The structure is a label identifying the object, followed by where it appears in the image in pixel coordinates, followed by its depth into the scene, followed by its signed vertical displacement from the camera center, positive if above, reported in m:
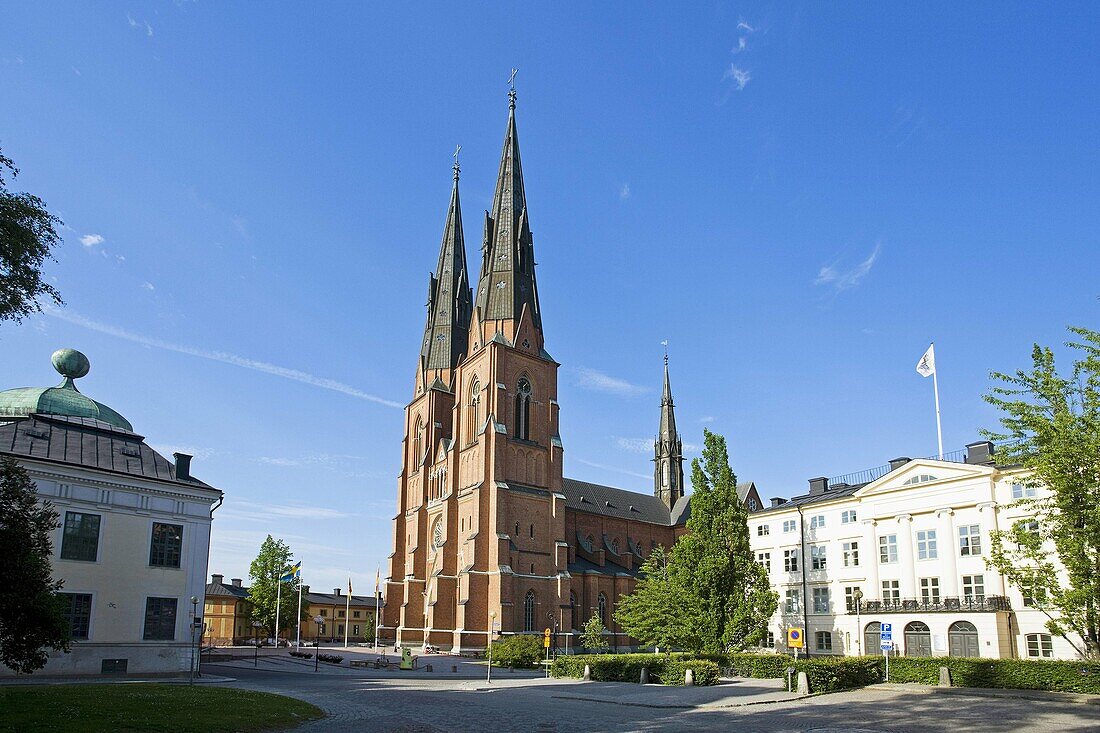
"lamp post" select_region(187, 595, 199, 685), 37.38 -3.04
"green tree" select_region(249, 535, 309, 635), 72.62 -3.43
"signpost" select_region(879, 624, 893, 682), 31.66 -3.58
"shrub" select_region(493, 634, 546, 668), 46.03 -6.09
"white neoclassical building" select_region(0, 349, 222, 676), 34.25 +0.32
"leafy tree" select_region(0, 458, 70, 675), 20.80 -0.95
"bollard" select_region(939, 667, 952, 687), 32.06 -5.09
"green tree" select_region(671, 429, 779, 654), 40.16 -1.44
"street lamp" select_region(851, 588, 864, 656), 44.52 -4.73
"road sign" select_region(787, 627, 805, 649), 30.47 -3.42
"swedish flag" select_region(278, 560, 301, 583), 61.00 -2.16
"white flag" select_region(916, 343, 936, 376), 43.06 +10.02
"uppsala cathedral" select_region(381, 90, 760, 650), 62.50 +5.15
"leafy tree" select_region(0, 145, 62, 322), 16.12 +6.10
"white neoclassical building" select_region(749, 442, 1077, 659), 40.44 -0.92
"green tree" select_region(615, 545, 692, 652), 41.34 -3.78
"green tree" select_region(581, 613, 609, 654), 60.31 -6.44
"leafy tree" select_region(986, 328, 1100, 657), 27.38 +2.41
